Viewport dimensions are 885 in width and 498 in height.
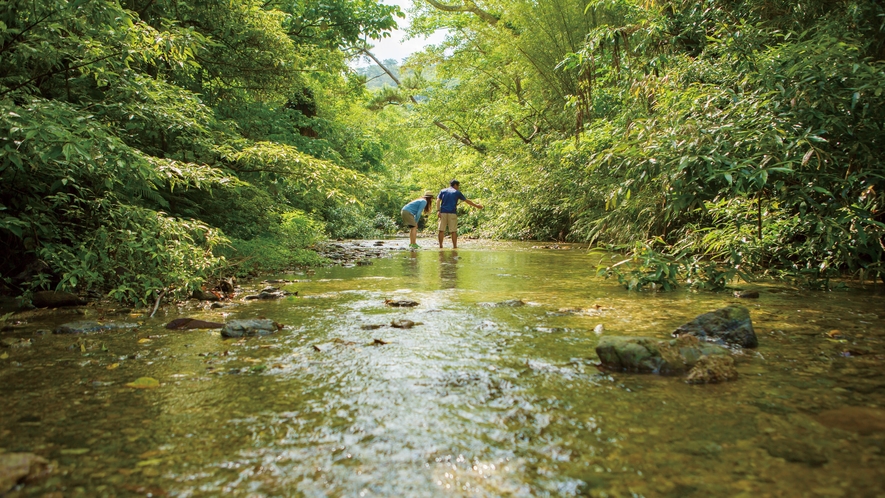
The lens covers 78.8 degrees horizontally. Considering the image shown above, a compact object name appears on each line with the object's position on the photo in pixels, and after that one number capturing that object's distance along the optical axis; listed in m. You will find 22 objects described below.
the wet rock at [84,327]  3.46
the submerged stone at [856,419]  1.85
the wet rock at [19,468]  1.46
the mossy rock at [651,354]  2.57
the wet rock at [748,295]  4.76
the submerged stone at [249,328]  3.41
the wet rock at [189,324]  3.67
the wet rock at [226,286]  5.41
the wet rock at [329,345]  3.03
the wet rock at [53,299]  4.24
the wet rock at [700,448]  1.68
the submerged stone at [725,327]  3.05
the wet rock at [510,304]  4.51
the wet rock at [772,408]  2.02
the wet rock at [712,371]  2.39
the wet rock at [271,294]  5.08
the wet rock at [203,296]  4.92
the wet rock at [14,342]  3.06
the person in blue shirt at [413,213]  13.99
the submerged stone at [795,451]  1.62
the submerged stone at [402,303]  4.56
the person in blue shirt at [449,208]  13.08
